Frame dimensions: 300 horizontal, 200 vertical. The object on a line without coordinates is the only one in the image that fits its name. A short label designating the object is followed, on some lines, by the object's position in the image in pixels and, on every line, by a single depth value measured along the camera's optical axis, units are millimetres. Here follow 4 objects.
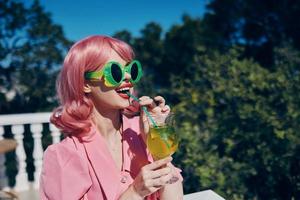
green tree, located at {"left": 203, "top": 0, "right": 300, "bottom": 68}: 11009
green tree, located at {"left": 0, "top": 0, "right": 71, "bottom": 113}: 6746
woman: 1565
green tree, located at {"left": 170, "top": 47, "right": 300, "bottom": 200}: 3004
